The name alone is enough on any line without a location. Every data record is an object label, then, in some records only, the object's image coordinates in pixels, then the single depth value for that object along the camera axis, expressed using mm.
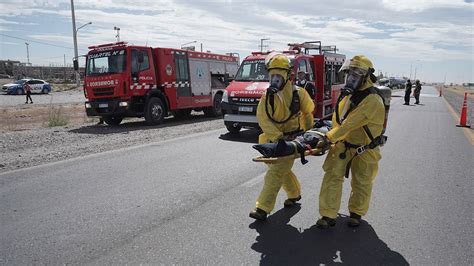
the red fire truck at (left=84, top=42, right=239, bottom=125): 13109
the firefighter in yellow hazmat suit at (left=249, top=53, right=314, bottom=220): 4133
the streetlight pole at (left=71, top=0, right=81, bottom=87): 38906
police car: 34656
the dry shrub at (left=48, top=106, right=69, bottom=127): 14285
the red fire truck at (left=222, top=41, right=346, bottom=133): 10203
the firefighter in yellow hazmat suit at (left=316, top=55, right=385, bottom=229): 3803
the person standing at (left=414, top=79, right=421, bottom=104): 26344
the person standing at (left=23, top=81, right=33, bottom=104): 25150
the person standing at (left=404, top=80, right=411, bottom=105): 24859
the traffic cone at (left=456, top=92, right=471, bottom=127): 14047
